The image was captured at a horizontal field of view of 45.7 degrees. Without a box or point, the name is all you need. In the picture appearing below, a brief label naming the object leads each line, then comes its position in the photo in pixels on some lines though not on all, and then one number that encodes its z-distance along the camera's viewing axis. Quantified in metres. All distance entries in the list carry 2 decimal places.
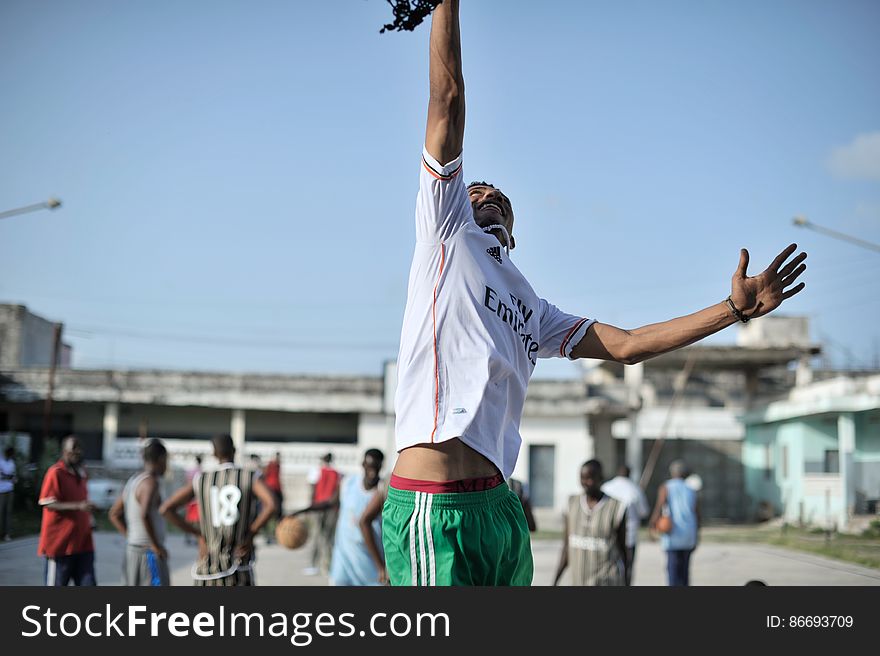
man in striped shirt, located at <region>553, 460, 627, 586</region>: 9.02
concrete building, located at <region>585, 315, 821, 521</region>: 30.84
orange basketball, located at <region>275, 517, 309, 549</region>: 8.37
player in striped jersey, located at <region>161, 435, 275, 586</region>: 7.52
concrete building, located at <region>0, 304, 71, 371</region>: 21.50
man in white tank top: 8.50
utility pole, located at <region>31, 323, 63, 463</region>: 20.24
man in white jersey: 2.90
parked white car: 24.52
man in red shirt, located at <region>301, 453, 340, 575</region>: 15.71
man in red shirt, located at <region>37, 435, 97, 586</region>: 8.97
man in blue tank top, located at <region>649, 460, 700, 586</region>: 11.85
